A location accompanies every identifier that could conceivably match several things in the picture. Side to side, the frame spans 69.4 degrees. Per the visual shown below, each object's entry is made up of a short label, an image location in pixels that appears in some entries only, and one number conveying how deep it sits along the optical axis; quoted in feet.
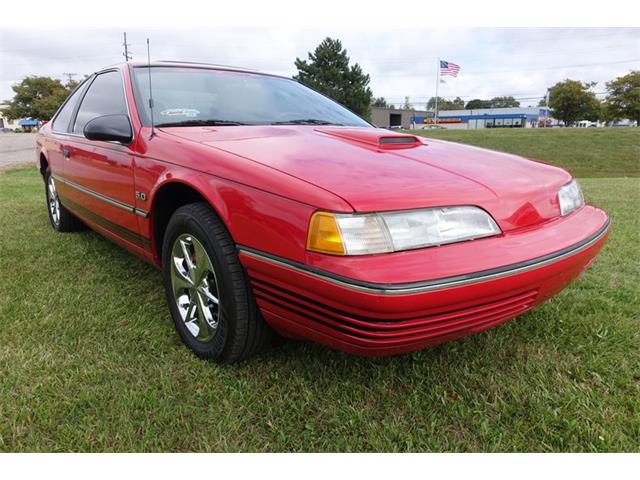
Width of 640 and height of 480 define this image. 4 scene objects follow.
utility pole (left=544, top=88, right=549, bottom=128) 196.03
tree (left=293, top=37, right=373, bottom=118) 126.62
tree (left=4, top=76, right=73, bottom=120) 185.26
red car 4.83
